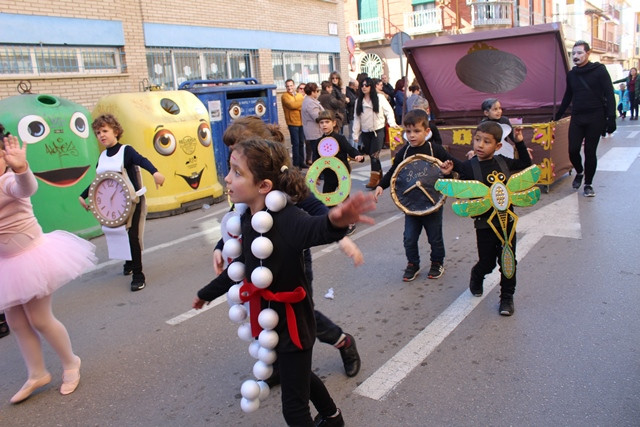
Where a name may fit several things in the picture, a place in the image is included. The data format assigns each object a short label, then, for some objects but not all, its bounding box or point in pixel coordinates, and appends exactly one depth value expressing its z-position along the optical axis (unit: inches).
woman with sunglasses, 375.6
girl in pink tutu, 130.3
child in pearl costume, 95.7
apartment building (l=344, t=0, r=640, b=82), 1341.0
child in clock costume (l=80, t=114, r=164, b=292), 205.8
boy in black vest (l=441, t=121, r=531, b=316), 165.8
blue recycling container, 431.7
